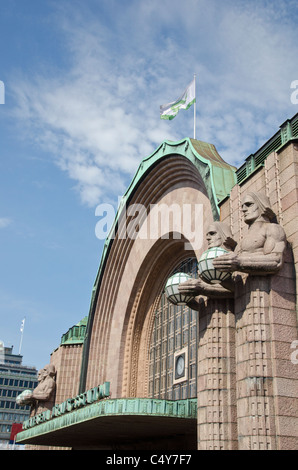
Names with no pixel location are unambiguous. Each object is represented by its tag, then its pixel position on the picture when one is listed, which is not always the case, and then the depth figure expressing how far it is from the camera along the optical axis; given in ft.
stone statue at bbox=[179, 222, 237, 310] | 45.78
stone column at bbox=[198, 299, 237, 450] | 42.88
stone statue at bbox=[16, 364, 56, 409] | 101.26
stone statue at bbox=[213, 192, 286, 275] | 41.14
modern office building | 294.87
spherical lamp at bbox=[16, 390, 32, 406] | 103.14
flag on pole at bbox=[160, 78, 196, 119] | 78.89
